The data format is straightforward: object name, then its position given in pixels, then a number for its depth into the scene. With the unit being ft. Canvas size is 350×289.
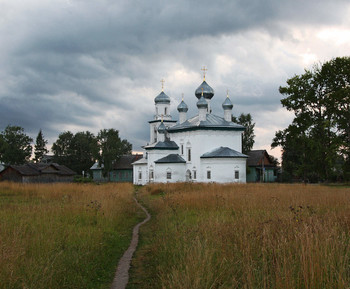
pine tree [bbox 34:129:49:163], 285.27
